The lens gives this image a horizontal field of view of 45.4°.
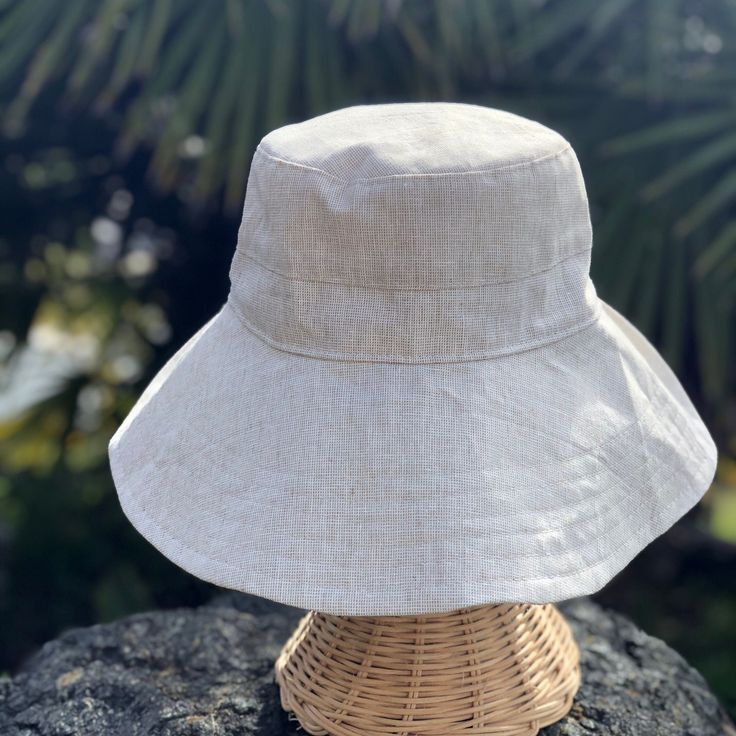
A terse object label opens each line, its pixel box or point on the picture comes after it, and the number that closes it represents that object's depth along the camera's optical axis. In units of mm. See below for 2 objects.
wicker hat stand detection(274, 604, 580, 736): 996
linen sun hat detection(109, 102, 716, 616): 789
